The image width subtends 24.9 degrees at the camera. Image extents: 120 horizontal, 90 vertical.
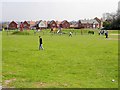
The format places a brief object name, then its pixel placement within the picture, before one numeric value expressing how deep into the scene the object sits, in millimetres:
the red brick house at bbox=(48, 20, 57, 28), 140975
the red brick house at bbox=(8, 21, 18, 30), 134012
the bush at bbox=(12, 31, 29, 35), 69100
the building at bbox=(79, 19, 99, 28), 144550
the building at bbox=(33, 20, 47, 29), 141750
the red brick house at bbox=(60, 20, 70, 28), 143200
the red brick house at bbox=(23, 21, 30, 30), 143475
